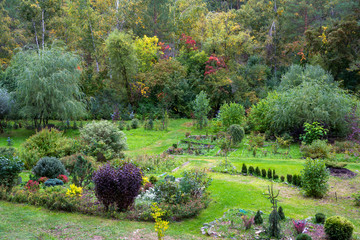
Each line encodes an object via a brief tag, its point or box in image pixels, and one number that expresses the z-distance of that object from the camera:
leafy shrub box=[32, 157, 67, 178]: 10.71
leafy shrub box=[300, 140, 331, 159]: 14.23
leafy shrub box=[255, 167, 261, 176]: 11.66
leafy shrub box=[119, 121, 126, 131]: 23.59
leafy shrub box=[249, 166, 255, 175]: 11.89
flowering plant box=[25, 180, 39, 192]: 9.14
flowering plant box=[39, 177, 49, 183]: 10.15
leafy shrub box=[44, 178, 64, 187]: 9.65
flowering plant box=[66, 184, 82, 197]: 8.40
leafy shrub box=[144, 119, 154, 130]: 23.21
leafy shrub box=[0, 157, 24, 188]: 9.28
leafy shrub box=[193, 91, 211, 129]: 22.83
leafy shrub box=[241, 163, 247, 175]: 11.97
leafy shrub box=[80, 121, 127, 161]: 14.20
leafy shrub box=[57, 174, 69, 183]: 10.50
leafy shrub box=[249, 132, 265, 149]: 17.22
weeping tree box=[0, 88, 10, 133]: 21.47
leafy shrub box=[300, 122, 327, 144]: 16.81
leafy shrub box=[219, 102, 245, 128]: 20.86
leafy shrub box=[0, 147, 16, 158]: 12.56
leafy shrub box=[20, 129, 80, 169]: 13.08
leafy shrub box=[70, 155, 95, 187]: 9.84
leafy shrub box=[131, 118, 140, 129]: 23.91
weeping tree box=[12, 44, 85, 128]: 20.89
